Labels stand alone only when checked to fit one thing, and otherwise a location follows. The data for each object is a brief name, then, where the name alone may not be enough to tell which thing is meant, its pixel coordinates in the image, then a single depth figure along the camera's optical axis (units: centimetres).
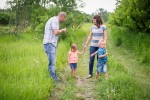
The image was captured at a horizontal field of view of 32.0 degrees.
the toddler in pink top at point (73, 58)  958
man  785
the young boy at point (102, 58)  883
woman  905
